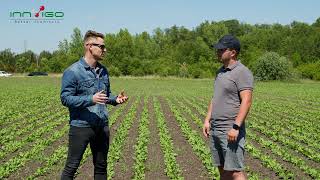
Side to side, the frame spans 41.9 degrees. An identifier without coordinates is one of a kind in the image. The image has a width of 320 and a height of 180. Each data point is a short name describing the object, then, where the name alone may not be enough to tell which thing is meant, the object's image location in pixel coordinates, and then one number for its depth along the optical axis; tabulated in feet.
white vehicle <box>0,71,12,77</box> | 236.84
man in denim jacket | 14.97
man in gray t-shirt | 14.58
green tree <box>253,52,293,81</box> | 191.62
